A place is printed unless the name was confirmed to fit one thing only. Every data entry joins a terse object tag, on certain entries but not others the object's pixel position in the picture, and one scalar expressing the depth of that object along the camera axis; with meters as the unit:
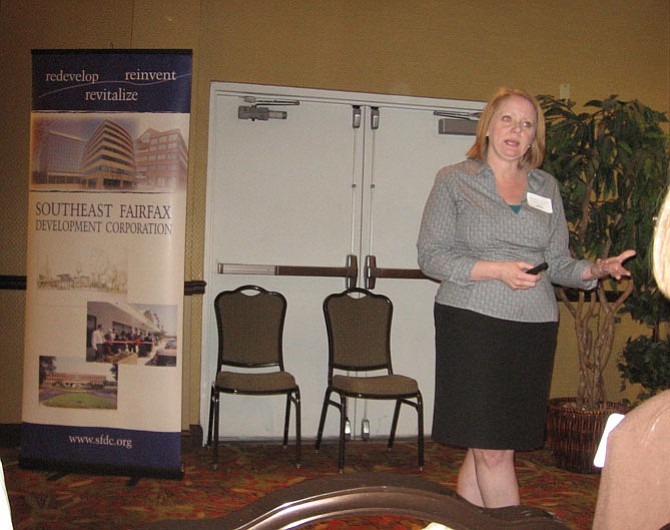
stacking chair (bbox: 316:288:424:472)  4.89
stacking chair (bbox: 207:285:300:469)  4.83
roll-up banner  4.00
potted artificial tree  4.37
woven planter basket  4.56
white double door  5.12
